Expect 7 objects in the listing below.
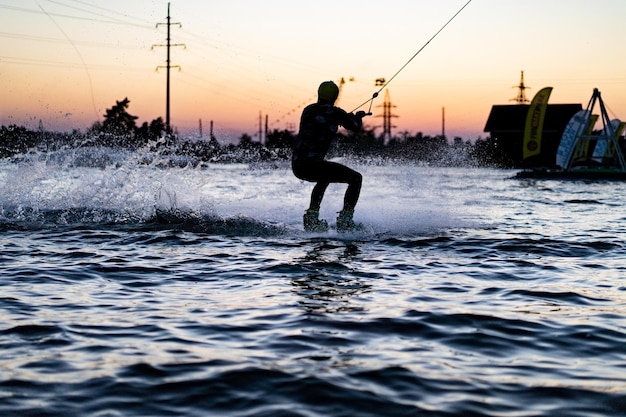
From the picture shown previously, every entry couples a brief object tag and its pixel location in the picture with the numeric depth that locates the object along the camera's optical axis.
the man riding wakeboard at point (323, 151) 10.94
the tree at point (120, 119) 104.46
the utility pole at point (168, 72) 66.44
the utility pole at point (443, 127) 131.12
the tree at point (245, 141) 120.56
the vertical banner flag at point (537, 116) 44.00
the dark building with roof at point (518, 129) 72.56
